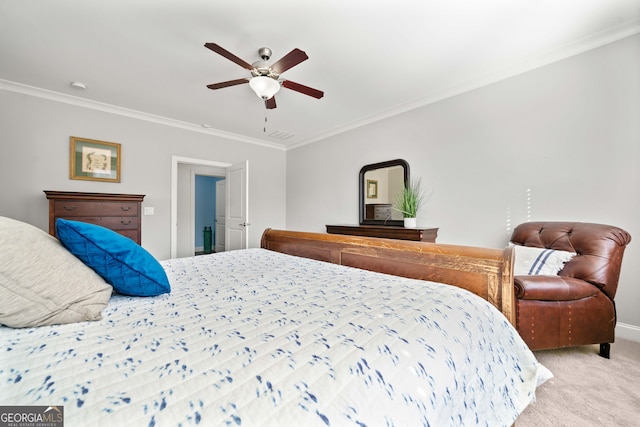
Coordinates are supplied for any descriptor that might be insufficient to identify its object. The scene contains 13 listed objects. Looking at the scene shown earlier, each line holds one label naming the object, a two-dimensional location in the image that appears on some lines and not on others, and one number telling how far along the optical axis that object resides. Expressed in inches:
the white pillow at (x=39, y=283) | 29.1
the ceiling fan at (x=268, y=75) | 75.0
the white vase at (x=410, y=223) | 126.0
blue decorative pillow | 38.7
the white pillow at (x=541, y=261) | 78.2
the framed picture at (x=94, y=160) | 129.9
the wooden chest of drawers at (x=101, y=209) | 109.8
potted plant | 127.7
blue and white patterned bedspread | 19.8
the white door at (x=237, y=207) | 154.2
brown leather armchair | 67.9
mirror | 140.1
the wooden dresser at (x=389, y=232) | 116.7
